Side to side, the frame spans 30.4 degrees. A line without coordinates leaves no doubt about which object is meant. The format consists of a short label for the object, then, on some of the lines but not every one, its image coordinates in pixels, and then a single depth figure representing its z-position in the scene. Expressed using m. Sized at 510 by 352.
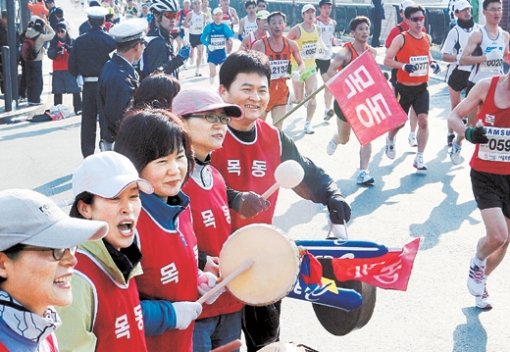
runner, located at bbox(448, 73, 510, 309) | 6.41
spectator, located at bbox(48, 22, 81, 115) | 17.14
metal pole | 17.58
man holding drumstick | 4.58
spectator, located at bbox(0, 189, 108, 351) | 2.46
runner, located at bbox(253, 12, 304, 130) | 12.27
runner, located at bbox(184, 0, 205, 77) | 24.22
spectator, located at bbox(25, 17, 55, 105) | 17.72
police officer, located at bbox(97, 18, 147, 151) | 9.14
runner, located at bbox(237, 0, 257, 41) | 20.83
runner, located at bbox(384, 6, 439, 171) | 11.50
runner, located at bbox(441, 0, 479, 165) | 12.54
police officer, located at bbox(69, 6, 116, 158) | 12.06
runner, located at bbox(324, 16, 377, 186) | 10.87
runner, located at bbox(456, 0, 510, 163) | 11.85
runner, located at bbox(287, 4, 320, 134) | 14.70
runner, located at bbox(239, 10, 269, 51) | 13.88
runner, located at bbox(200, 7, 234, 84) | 19.38
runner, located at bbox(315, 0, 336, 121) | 15.64
